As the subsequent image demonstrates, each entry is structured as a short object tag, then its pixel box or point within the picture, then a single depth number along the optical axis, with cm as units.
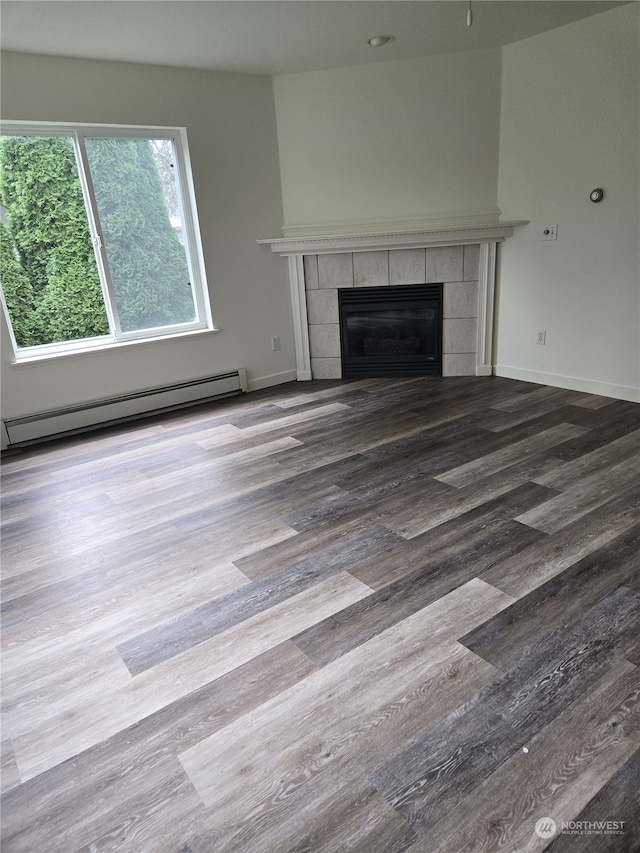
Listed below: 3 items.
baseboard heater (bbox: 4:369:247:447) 380
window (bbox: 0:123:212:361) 364
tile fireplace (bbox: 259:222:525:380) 442
